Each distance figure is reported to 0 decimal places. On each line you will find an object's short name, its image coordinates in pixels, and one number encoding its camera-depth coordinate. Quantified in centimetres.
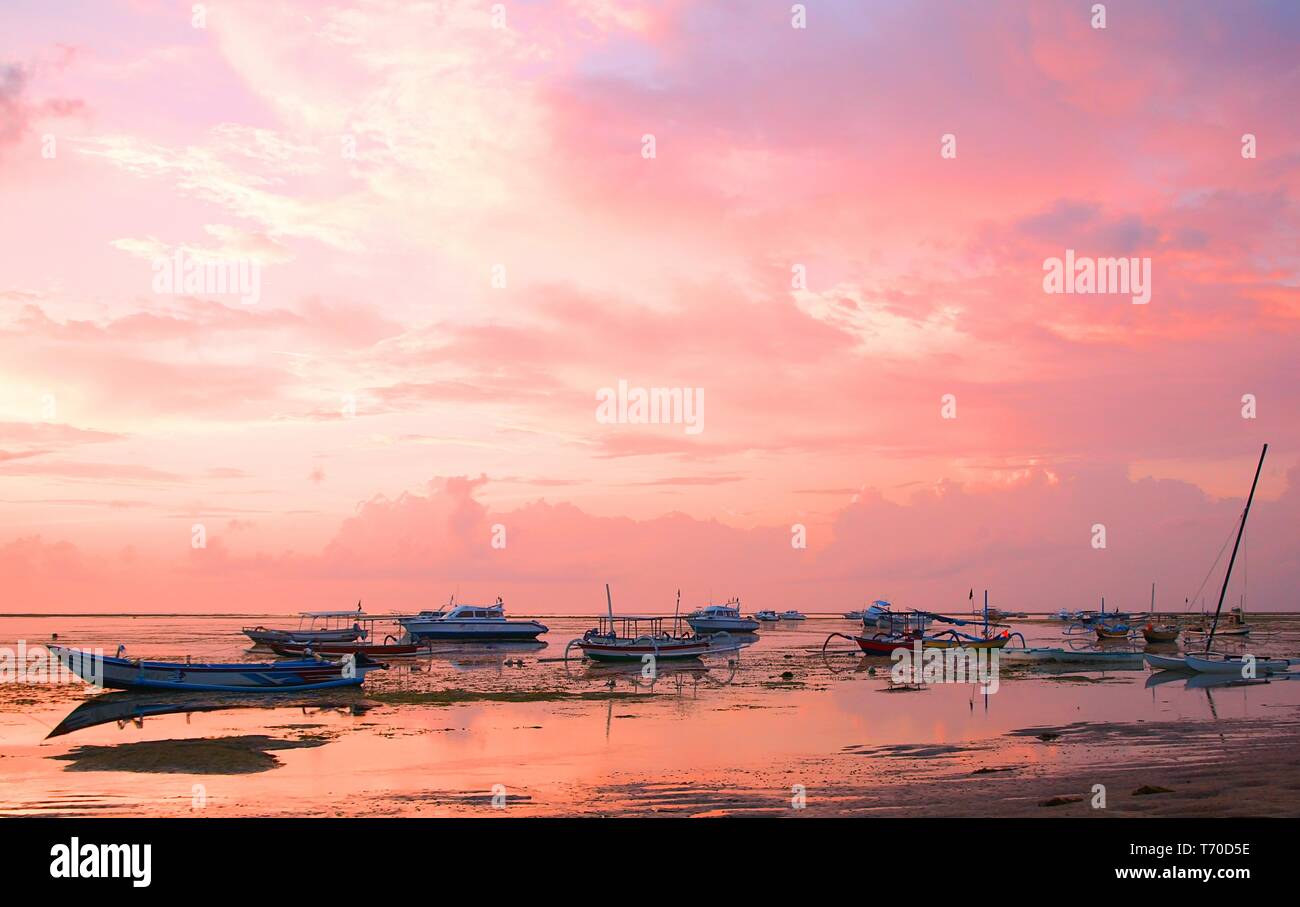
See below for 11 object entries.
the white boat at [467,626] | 10469
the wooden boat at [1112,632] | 10931
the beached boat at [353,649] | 7506
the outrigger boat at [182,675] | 4547
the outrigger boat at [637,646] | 6825
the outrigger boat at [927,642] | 7388
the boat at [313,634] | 8838
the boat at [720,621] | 13075
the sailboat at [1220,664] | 5166
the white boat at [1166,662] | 5441
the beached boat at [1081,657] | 6456
